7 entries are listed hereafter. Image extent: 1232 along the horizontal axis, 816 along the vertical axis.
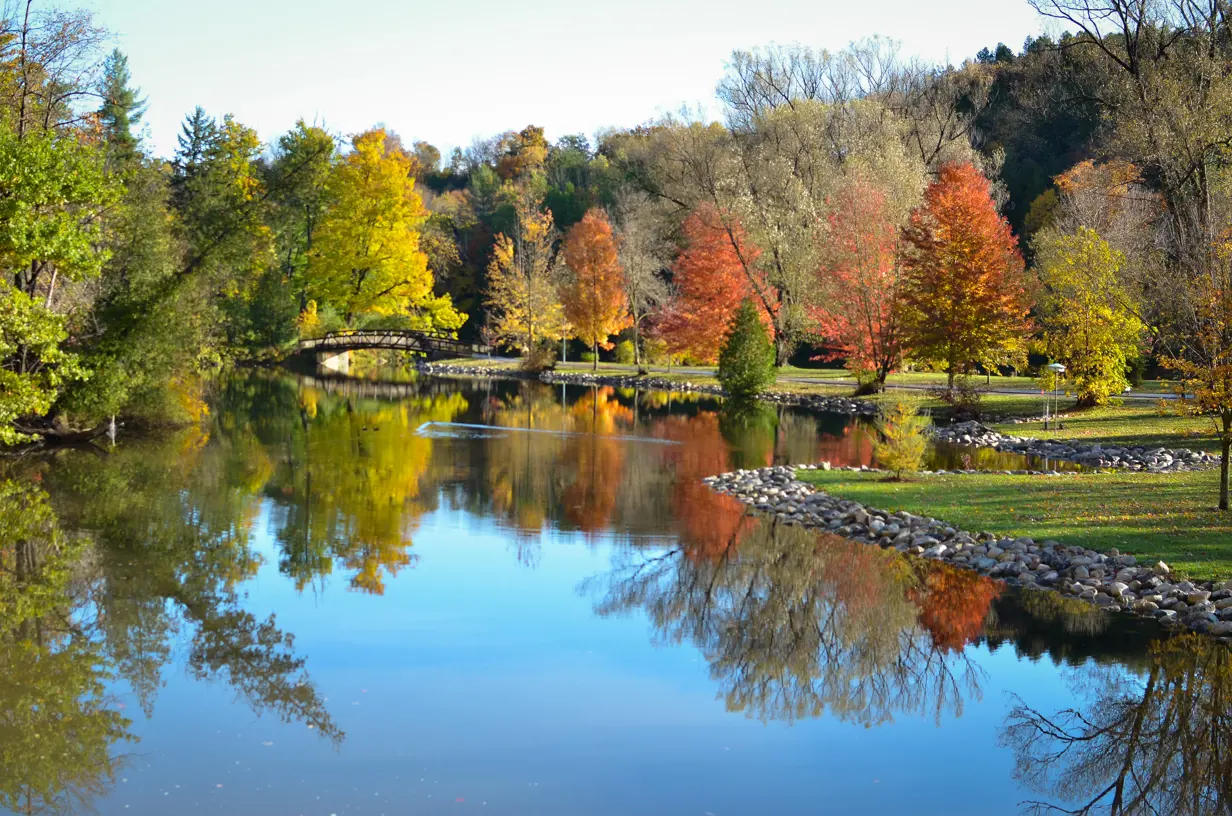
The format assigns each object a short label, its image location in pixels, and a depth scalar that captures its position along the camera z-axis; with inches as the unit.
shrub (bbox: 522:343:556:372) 1980.8
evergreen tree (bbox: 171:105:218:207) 2110.0
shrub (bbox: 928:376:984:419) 1230.9
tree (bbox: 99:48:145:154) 1767.8
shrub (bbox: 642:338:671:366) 2073.1
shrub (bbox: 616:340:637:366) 2209.6
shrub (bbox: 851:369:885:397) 1507.1
